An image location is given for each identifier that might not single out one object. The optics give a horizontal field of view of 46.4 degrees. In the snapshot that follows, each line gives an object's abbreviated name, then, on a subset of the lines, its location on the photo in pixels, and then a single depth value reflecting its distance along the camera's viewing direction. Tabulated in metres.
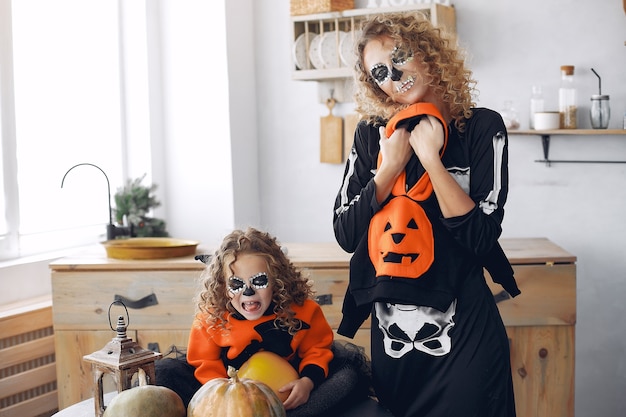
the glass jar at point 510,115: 2.98
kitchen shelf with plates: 3.10
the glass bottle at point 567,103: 2.91
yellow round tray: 2.56
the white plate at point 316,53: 3.18
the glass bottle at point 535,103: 2.97
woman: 1.34
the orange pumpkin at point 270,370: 1.48
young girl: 1.64
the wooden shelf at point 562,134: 2.83
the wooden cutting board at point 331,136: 3.36
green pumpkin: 1.11
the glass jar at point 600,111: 2.85
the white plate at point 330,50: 3.15
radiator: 2.49
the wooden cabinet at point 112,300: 2.53
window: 2.85
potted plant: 2.92
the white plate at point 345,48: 3.12
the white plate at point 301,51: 3.19
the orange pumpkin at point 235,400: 1.13
